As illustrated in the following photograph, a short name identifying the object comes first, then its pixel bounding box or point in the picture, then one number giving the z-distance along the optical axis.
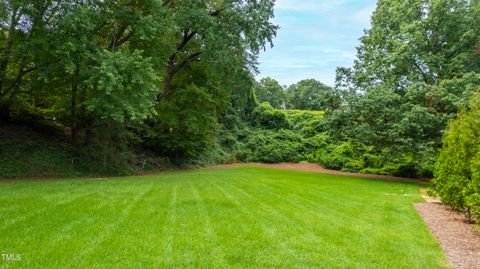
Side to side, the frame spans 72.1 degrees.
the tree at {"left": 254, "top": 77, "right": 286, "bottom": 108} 58.27
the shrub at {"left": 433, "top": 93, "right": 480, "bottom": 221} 7.51
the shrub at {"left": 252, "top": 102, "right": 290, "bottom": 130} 35.06
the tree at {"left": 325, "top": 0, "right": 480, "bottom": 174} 16.02
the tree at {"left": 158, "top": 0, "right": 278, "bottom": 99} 15.64
